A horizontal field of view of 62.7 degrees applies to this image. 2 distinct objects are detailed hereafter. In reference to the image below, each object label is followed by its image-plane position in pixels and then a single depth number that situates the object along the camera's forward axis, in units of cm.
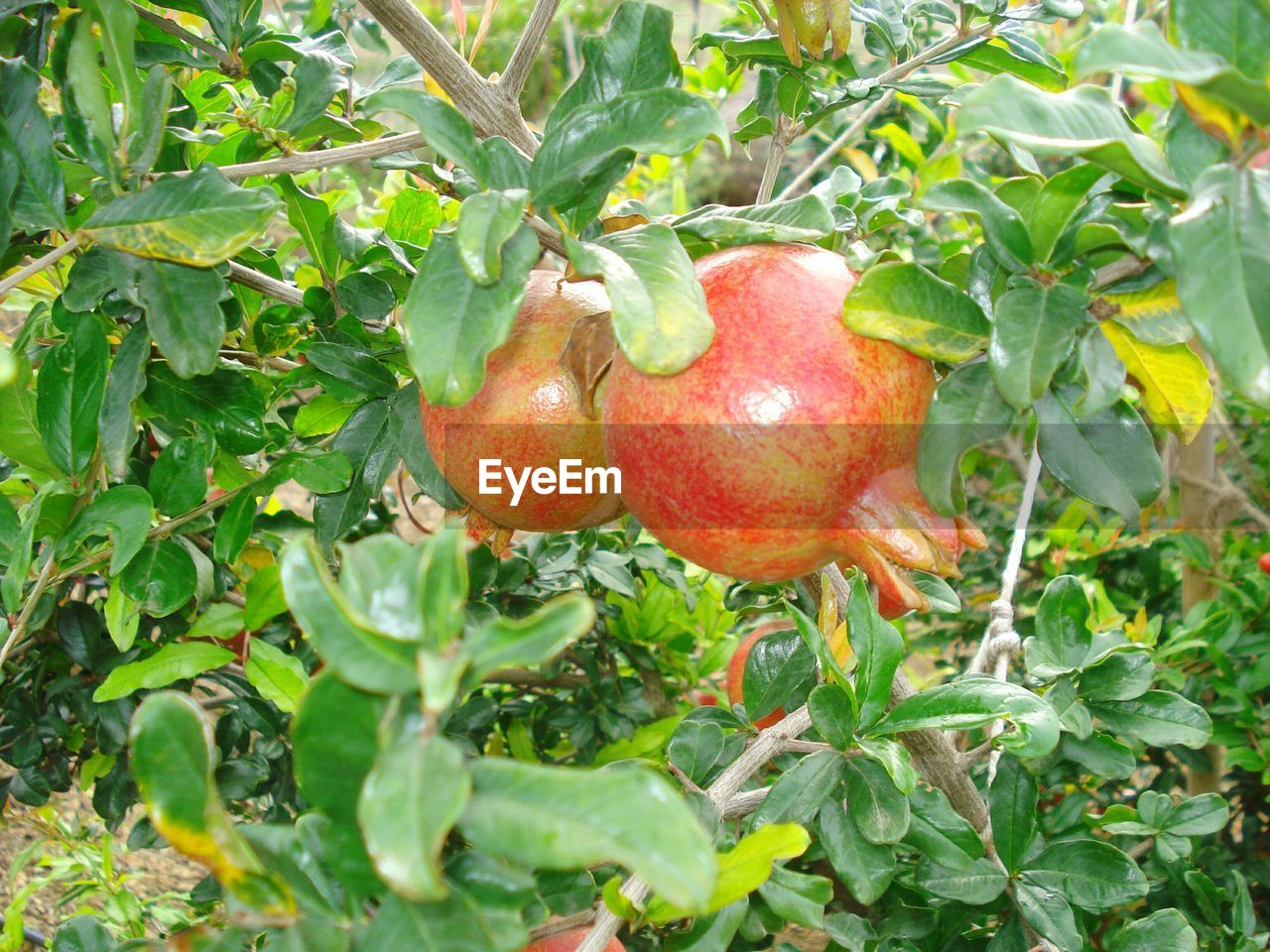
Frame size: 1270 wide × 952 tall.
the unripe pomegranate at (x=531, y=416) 61
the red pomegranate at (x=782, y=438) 51
